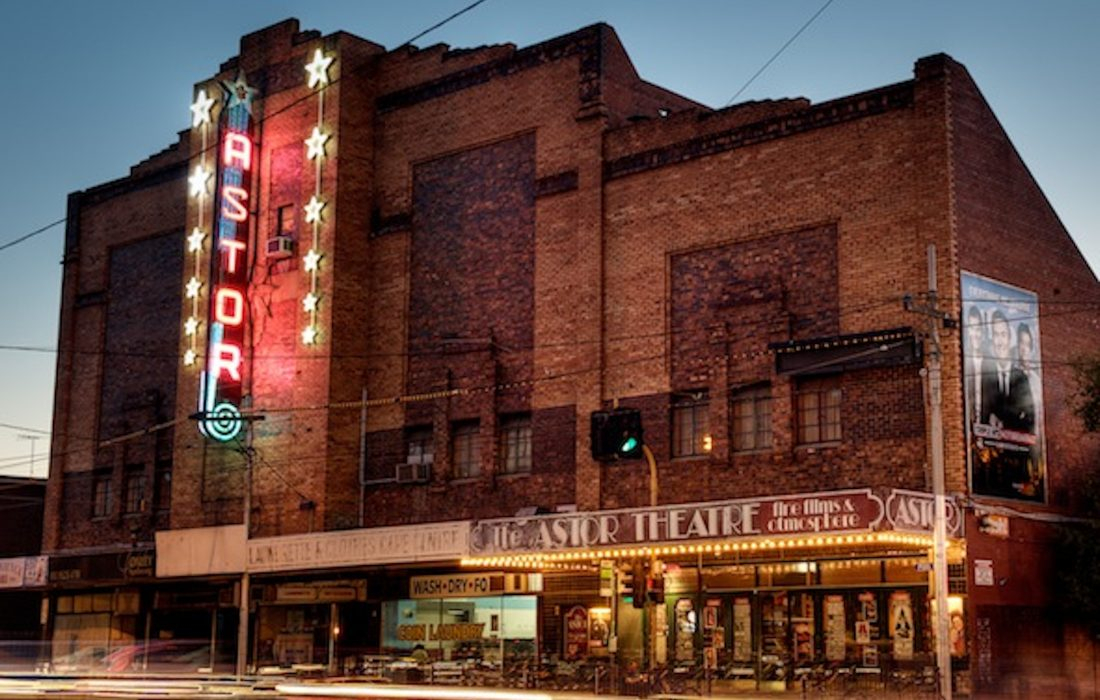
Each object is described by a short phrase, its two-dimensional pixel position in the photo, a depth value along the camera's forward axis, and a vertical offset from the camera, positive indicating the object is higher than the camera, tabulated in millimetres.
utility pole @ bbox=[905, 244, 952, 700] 26281 +2510
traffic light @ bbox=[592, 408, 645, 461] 26438 +3334
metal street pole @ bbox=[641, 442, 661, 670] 30667 +591
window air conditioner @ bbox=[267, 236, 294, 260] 42000 +10172
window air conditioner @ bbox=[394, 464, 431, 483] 38531 +3874
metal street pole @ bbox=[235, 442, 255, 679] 38669 +470
